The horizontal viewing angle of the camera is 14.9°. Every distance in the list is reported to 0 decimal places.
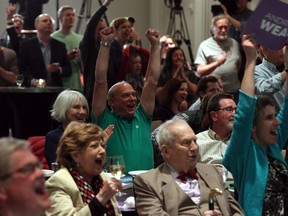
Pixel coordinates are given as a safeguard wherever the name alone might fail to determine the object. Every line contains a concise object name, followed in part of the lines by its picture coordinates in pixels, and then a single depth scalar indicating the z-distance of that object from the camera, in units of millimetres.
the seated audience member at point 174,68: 10422
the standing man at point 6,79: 10587
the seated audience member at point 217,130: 6916
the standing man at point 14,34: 11468
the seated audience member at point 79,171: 5012
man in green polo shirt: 7228
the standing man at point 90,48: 10161
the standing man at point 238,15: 11206
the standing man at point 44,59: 10888
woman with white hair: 7268
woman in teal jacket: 5316
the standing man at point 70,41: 11166
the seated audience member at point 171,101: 8905
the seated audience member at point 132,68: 10223
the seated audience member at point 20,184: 3140
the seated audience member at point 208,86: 8899
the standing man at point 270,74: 7154
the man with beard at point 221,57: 10610
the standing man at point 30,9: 12854
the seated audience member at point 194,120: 7643
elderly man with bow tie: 5259
